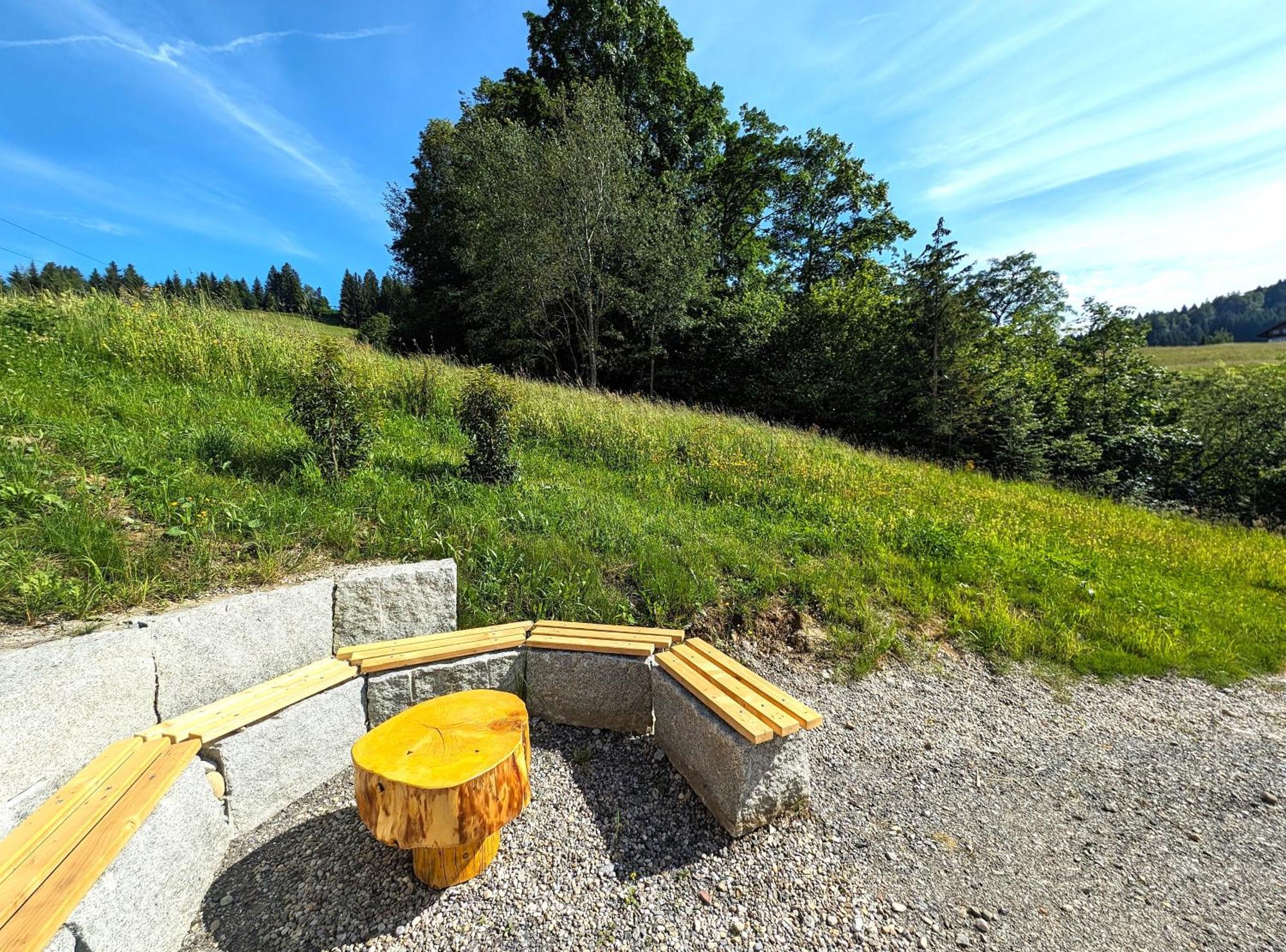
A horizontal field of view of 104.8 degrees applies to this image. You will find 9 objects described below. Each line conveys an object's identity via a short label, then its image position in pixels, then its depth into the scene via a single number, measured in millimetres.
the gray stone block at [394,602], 3119
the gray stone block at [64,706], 1822
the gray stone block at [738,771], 2352
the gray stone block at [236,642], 2357
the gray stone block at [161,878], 1490
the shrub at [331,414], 4363
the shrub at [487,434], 4996
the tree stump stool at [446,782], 1869
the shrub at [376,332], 12914
